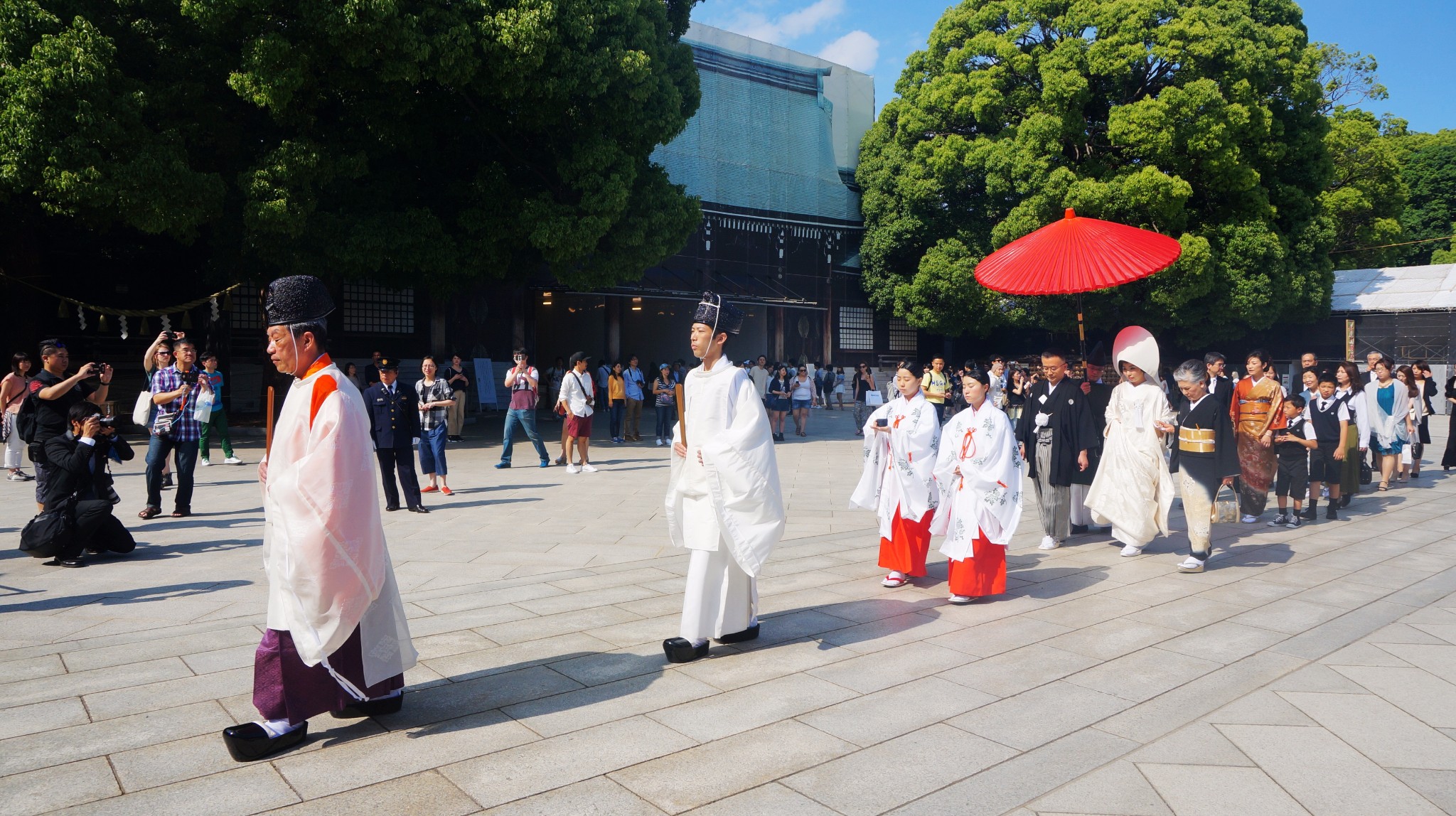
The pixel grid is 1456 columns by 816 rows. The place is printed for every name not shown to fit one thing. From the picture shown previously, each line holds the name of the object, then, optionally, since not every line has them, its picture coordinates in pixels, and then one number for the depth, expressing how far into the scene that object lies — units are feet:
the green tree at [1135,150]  71.77
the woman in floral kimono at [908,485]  20.79
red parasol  22.86
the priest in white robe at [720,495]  15.26
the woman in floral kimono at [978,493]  19.40
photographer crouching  22.08
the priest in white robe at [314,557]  11.09
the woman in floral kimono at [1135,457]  24.08
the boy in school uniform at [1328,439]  31.32
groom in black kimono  25.99
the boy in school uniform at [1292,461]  30.25
